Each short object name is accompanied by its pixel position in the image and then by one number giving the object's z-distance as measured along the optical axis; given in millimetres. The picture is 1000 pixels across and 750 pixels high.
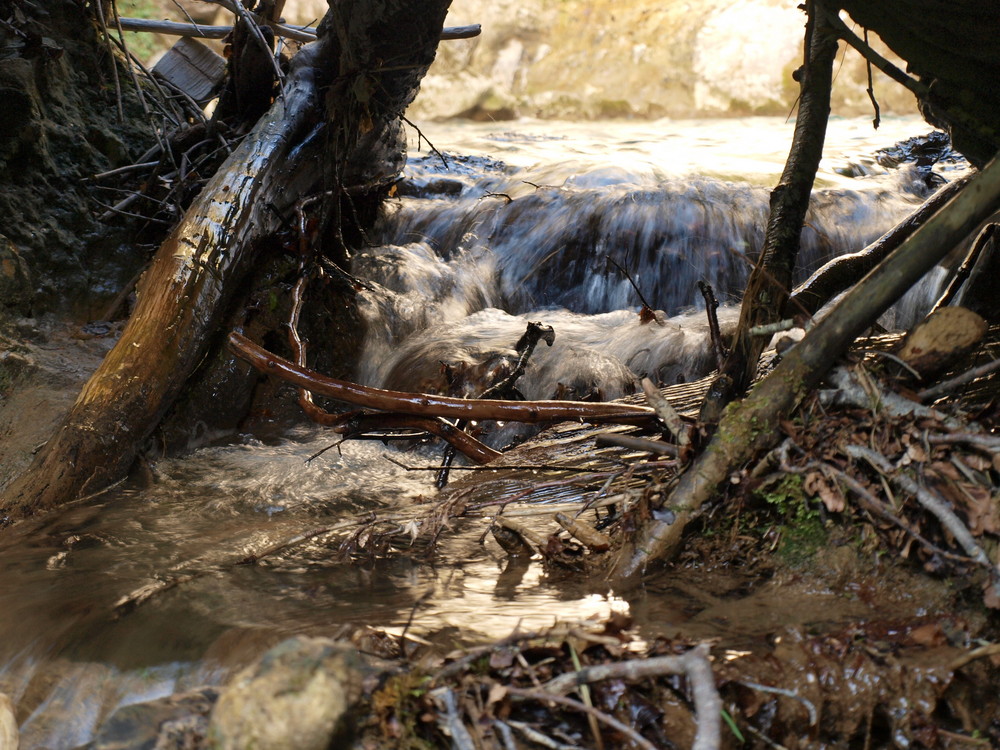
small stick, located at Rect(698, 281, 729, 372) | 2457
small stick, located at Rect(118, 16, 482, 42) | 5369
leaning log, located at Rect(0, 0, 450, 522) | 3453
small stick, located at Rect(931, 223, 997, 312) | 3139
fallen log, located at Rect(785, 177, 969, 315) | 3441
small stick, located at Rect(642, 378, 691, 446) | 2217
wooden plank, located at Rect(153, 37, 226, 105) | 5887
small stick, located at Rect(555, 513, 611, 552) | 2301
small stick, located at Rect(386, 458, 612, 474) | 2752
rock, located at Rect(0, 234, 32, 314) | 4465
